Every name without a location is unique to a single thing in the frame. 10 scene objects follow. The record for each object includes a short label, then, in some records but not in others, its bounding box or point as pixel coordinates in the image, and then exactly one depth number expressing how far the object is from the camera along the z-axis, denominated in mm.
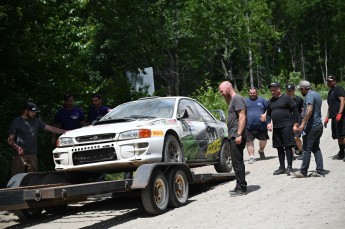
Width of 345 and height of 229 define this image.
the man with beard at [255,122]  14602
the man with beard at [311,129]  11062
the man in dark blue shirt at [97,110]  12016
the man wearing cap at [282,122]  11641
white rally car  8859
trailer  7414
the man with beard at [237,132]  9812
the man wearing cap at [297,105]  13099
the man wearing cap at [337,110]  13250
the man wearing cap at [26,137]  10203
